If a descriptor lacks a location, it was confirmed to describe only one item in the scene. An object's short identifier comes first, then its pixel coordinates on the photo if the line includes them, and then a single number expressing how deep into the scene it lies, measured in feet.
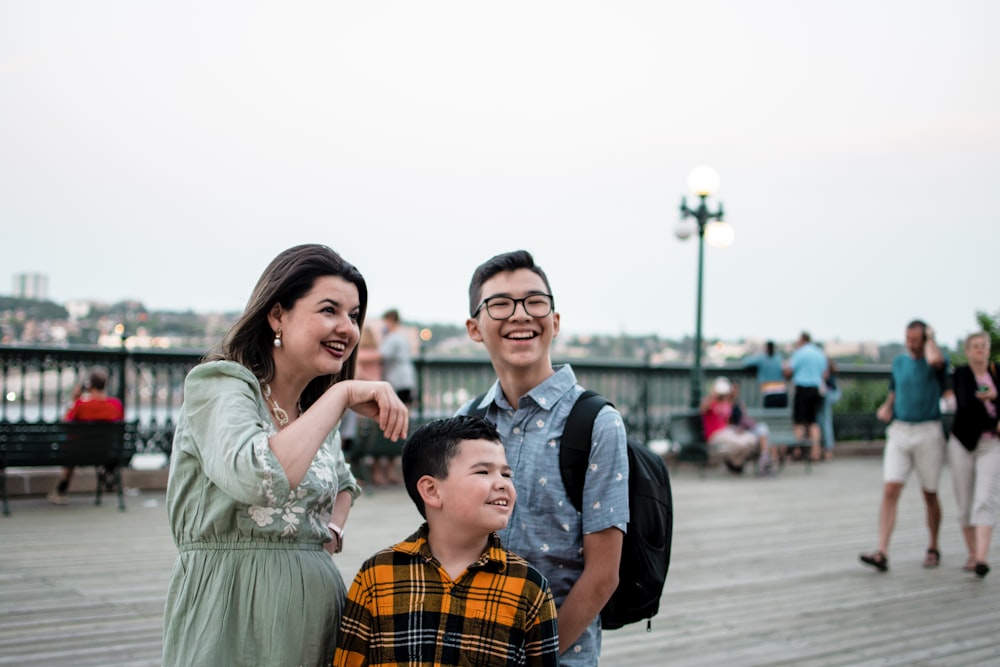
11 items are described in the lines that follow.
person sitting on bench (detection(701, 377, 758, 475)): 47.39
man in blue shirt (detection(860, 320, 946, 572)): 26.78
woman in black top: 25.96
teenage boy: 8.45
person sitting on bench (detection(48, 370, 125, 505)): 33.47
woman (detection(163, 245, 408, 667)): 7.22
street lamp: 48.62
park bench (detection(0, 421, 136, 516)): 30.17
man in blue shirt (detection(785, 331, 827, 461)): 53.31
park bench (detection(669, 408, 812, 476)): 47.70
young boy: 7.67
